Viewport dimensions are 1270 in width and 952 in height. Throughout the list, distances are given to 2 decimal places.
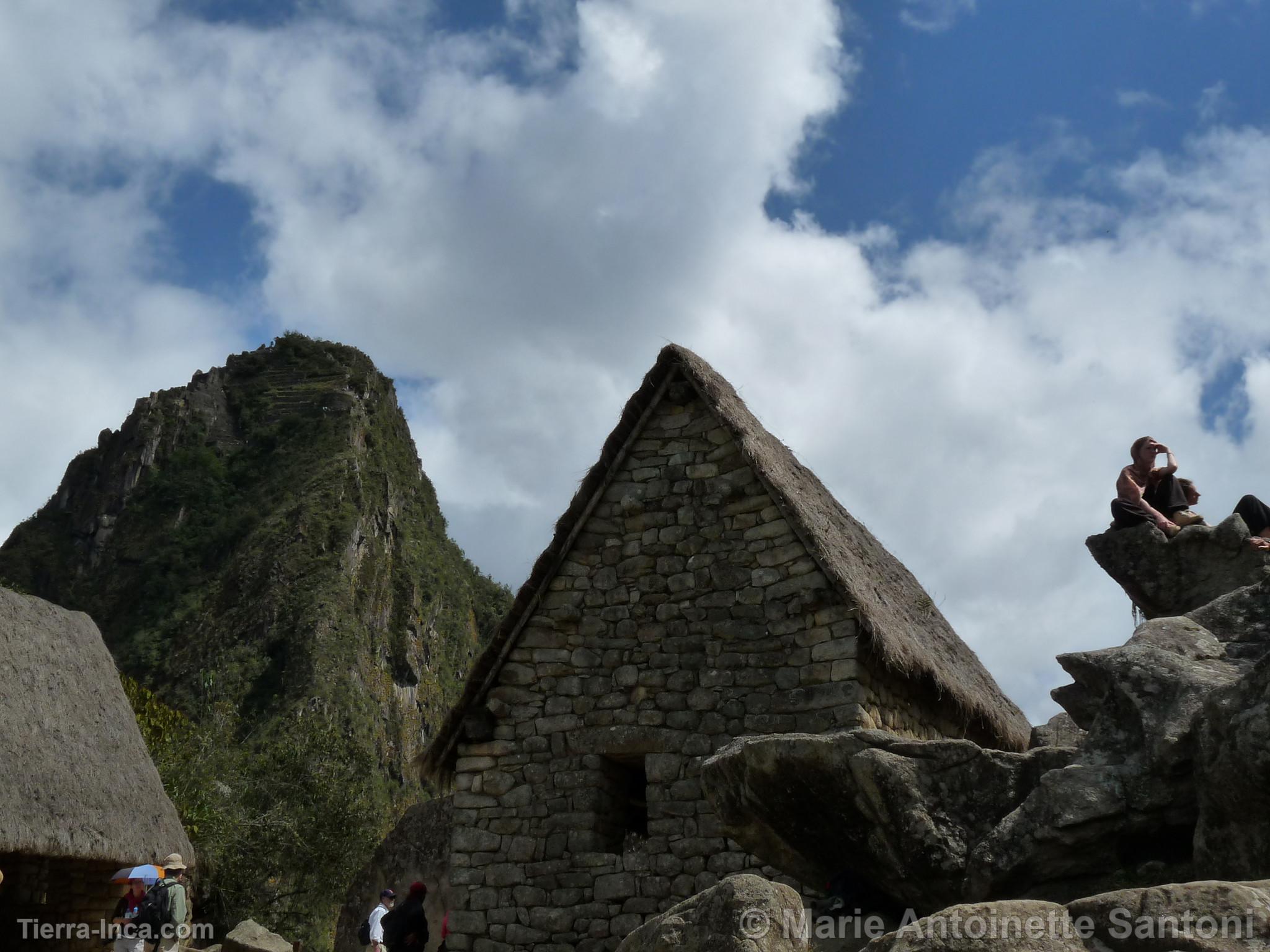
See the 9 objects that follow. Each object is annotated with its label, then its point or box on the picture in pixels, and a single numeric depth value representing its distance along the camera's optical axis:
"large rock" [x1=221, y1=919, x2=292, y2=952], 12.50
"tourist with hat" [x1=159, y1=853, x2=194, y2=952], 8.98
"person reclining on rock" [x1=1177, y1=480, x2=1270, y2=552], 7.70
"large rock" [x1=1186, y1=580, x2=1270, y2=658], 5.75
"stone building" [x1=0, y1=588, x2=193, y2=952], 10.85
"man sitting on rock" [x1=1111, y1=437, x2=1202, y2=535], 8.15
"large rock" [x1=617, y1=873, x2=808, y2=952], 4.43
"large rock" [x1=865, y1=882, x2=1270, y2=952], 3.67
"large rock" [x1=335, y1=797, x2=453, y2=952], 11.56
